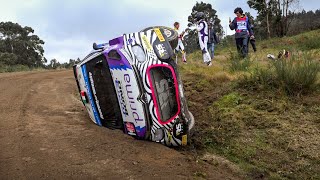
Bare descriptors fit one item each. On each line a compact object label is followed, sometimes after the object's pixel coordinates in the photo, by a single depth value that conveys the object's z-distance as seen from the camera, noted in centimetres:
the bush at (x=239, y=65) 575
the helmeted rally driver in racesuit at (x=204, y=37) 683
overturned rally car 343
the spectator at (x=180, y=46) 800
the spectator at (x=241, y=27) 707
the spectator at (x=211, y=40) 797
